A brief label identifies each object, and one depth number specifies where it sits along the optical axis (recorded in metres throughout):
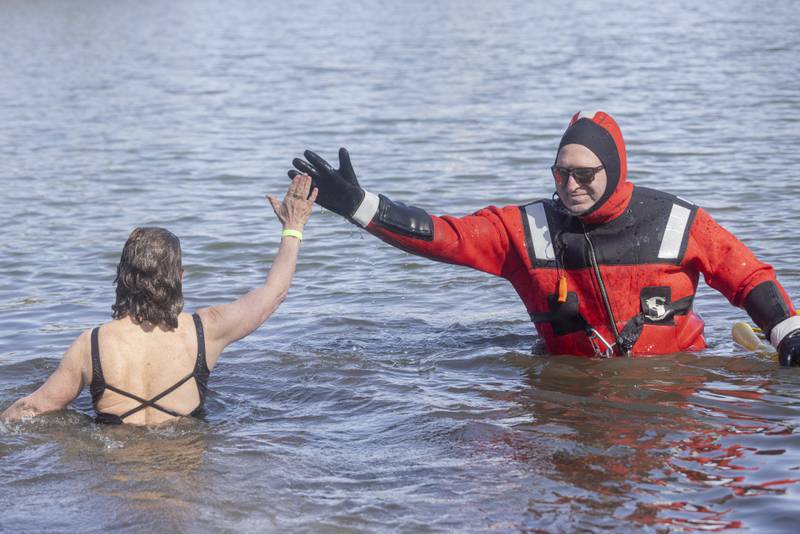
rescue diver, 6.38
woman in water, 5.52
